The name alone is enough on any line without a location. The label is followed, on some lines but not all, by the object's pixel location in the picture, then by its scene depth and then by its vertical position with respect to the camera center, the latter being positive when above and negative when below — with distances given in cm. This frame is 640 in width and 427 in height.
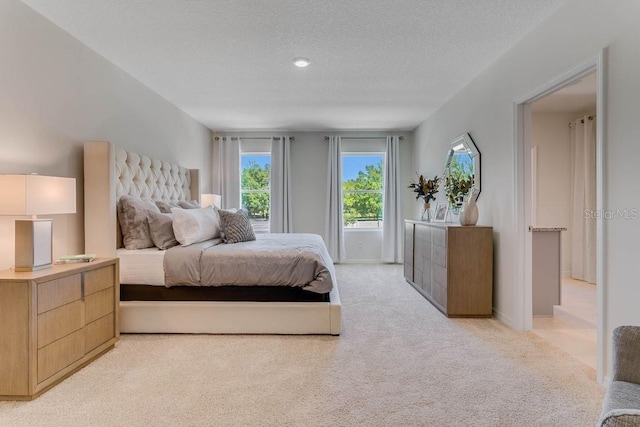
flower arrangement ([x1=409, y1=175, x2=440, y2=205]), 479 +34
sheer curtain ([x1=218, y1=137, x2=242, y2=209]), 655 +79
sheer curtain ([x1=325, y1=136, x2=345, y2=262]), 659 +16
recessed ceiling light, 335 +147
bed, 293 -73
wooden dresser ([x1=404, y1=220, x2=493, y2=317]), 345 -57
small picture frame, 463 +2
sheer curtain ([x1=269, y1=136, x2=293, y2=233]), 654 +49
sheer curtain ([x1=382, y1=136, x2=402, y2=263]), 662 +12
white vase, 356 +0
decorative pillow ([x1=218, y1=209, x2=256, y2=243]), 351 -14
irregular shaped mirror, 390 +54
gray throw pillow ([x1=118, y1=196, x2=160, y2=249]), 319 -10
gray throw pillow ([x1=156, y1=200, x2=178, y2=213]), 385 +8
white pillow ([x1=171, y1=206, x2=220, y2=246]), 317 -12
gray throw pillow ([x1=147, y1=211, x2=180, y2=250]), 317 -15
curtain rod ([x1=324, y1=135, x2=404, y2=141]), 664 +145
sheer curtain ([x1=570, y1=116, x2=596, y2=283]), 498 +23
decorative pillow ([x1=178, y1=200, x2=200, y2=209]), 432 +11
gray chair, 117 -61
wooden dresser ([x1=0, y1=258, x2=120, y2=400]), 196 -68
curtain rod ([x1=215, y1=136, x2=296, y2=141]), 658 +143
